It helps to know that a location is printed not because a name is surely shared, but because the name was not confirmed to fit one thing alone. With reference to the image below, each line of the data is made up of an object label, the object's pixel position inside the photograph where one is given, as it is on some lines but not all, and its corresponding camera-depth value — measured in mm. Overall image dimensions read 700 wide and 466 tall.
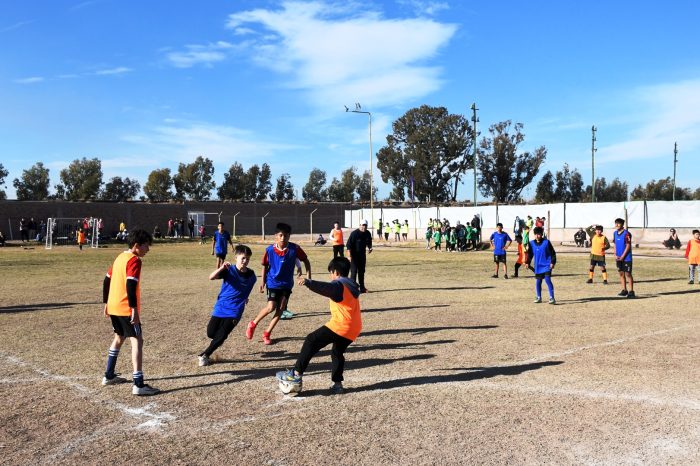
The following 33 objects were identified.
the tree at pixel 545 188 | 101938
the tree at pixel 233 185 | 115750
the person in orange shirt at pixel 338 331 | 6277
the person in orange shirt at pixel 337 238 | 17375
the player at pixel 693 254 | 17031
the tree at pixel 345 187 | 140375
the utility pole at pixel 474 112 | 69062
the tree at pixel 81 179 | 97875
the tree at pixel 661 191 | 102475
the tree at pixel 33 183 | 95688
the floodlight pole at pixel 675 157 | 82700
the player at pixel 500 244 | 19906
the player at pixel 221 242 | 18812
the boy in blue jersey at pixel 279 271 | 9297
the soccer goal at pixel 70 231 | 44406
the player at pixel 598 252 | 17422
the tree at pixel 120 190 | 105225
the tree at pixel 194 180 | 105375
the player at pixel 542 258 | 13391
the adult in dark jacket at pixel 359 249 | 15102
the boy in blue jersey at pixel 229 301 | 7660
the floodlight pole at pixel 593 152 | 70562
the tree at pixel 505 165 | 94125
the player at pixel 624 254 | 14445
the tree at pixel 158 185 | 103375
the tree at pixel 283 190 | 127875
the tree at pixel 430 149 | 105750
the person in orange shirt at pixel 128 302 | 6387
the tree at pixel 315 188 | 138750
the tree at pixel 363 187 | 140725
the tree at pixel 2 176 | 93312
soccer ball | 6254
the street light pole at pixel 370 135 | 48522
